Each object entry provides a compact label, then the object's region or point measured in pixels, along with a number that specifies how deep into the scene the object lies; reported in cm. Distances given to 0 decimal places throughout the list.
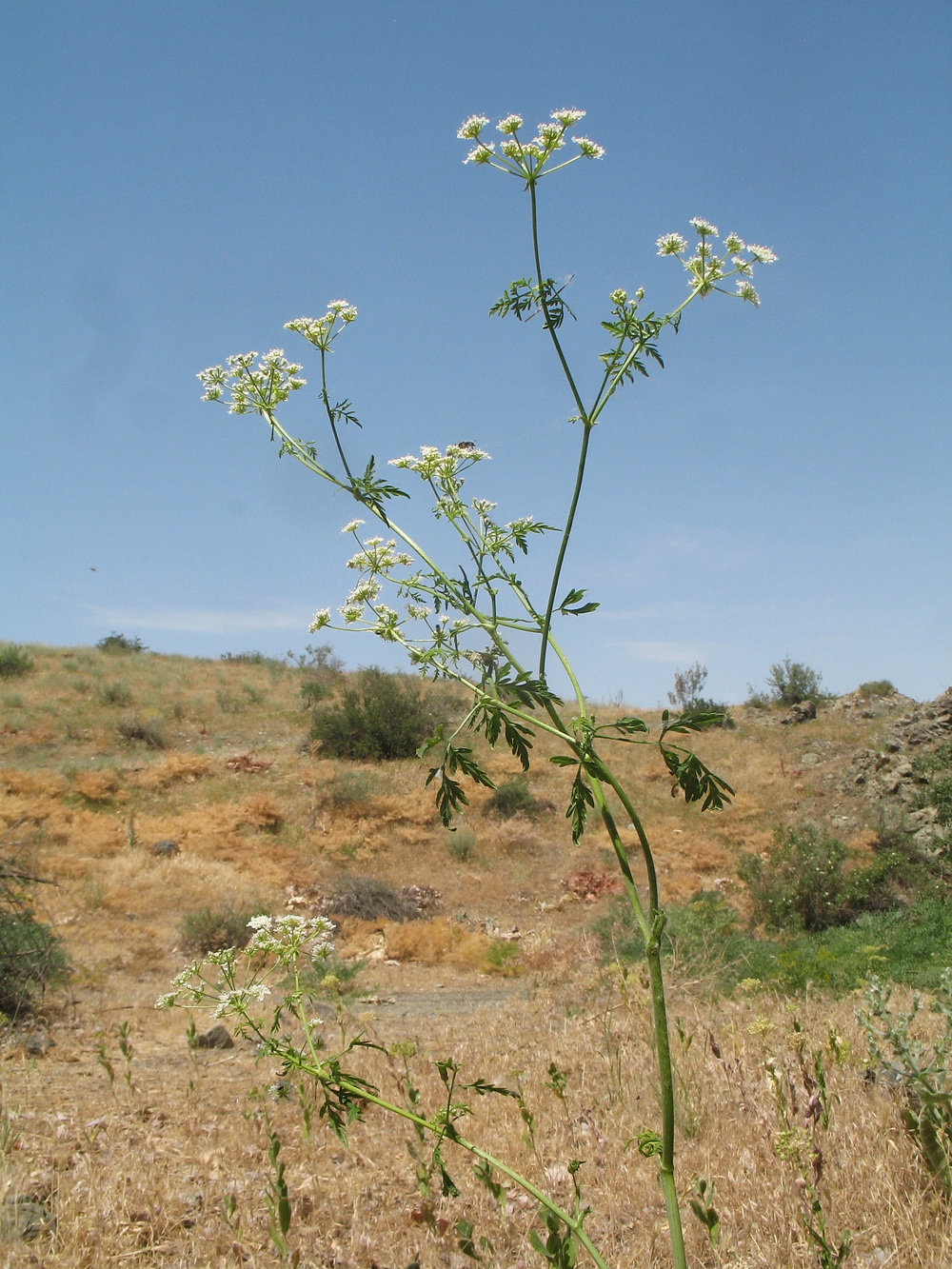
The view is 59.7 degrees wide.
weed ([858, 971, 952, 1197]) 279
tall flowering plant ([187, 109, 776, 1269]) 168
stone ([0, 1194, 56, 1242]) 299
